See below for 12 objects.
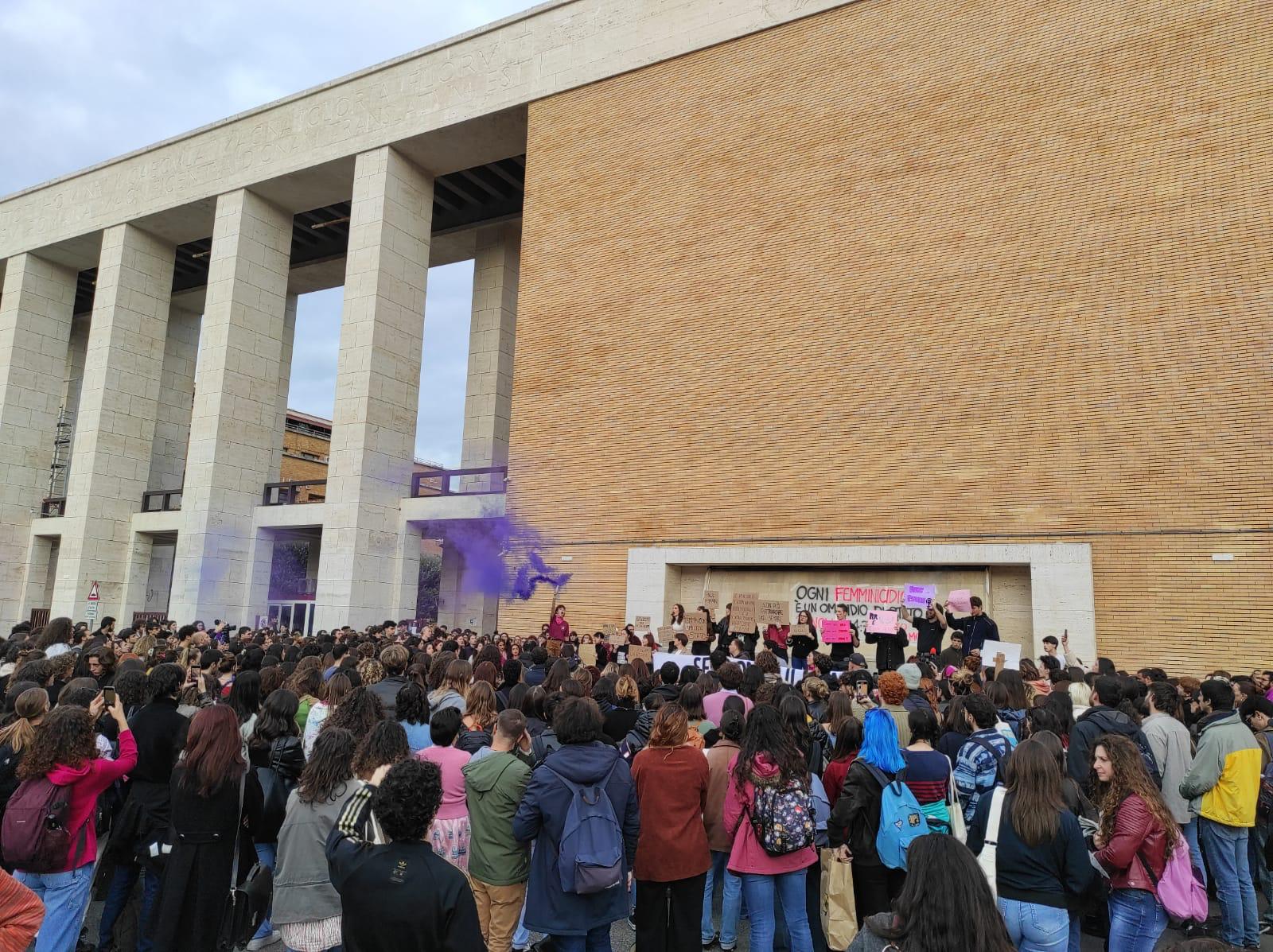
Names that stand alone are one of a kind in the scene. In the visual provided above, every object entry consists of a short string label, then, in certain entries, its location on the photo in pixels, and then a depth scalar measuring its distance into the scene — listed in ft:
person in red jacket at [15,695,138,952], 14.33
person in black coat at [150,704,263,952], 14.98
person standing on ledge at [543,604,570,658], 52.61
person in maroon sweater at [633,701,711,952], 15.38
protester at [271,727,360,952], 13.75
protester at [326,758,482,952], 9.63
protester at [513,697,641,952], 14.05
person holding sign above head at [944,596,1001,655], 39.01
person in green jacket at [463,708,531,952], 14.85
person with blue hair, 15.35
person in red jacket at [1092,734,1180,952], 14.16
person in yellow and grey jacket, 20.30
